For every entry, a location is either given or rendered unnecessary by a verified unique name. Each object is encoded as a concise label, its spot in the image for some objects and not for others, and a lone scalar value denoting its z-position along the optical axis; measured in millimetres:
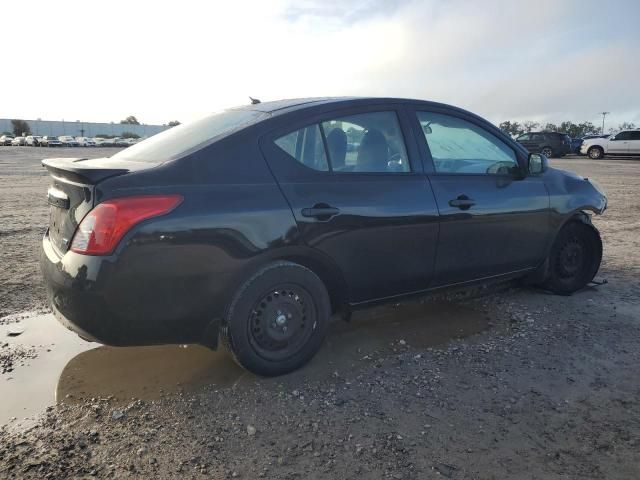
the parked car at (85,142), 69875
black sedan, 2846
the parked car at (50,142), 67675
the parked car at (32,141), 68625
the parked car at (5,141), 69188
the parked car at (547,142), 31125
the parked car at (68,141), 68875
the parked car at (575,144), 32503
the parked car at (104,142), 68350
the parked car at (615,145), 29641
